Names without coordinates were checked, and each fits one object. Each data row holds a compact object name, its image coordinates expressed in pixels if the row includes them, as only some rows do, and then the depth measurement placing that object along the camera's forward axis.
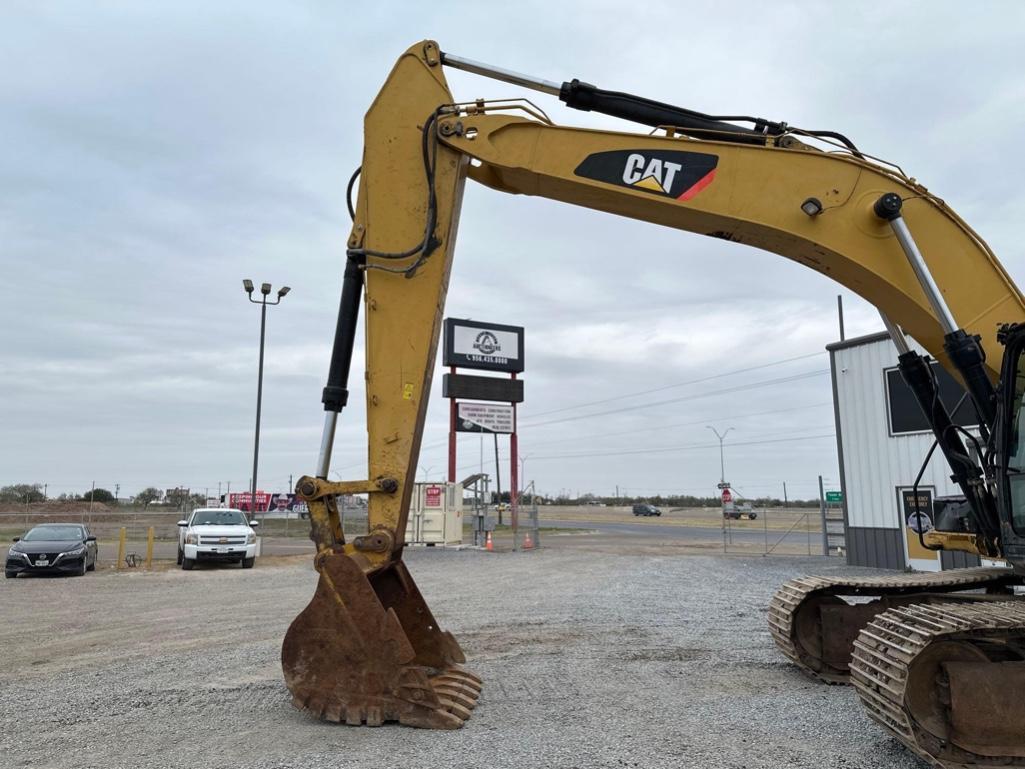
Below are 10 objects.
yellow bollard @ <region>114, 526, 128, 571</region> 19.62
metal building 18.22
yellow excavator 5.27
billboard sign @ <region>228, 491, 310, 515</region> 45.56
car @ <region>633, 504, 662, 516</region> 76.75
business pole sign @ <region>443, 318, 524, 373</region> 29.78
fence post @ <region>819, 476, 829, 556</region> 22.40
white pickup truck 19.59
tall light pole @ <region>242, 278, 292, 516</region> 25.39
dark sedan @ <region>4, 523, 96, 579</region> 16.94
